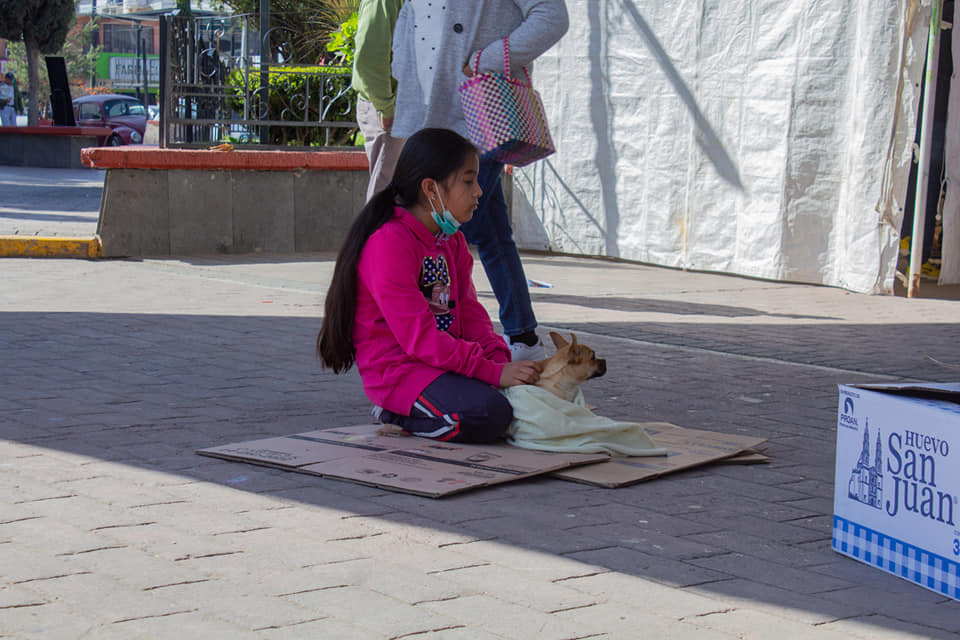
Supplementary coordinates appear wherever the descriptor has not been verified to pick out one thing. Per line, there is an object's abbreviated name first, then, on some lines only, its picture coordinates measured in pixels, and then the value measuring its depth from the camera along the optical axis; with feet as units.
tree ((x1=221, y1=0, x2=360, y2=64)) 51.11
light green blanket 12.86
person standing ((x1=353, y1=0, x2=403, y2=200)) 20.89
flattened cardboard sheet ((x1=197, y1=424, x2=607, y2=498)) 11.51
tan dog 12.94
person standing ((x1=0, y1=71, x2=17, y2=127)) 122.91
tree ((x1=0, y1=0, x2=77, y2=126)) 95.91
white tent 28.25
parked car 110.01
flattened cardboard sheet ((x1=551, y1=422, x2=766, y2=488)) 11.98
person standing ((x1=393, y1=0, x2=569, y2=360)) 17.26
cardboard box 8.75
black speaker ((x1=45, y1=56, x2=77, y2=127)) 92.17
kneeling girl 12.92
